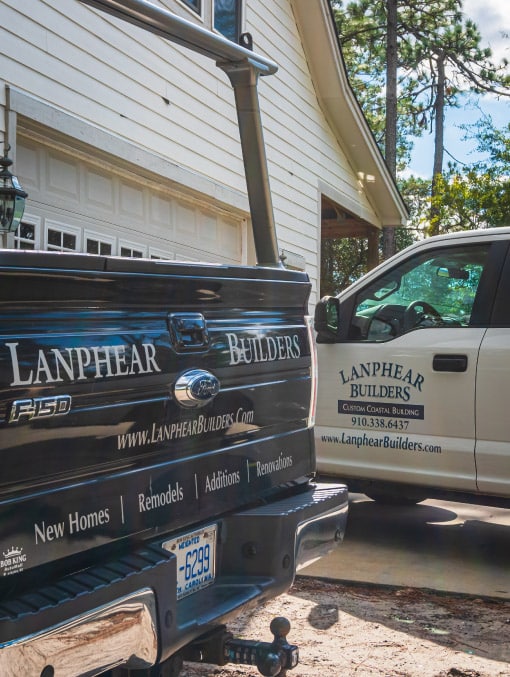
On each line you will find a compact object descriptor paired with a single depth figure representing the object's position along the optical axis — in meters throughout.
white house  7.10
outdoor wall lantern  6.09
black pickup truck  2.23
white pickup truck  5.62
